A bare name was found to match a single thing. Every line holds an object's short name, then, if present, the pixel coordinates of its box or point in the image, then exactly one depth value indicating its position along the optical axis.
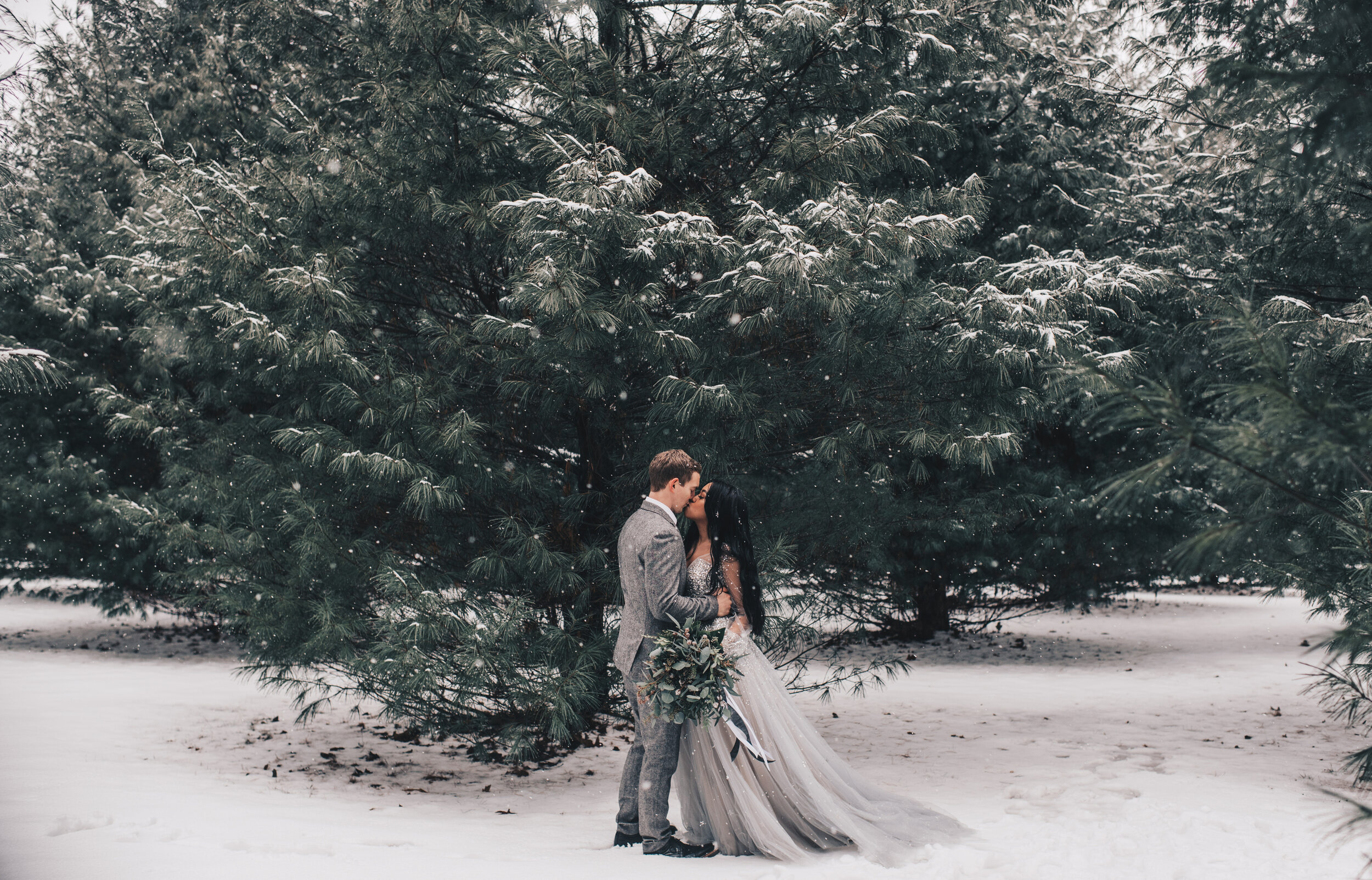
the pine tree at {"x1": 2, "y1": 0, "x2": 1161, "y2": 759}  5.08
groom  4.17
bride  4.18
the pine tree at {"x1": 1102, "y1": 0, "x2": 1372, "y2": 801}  2.20
